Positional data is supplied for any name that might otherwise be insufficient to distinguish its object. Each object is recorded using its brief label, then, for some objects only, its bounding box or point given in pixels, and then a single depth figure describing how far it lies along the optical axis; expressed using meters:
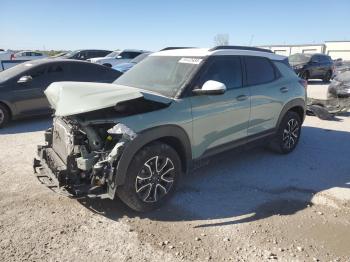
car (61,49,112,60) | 23.59
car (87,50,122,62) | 22.15
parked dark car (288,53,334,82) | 18.58
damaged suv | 3.63
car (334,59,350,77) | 29.25
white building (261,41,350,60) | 55.41
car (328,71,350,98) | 10.51
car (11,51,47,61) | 26.24
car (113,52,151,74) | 15.32
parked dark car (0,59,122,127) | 7.98
